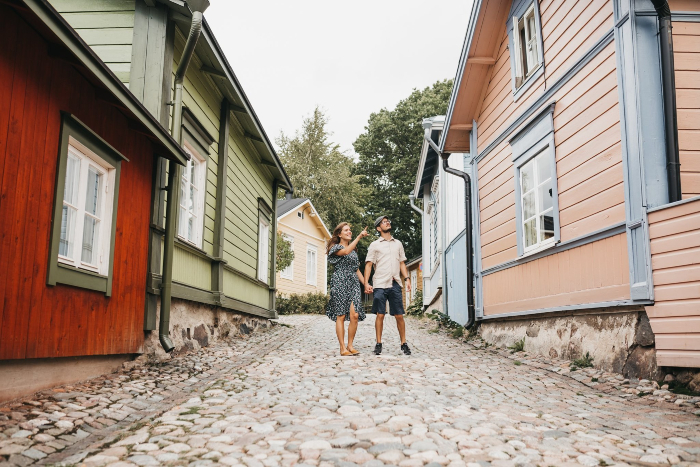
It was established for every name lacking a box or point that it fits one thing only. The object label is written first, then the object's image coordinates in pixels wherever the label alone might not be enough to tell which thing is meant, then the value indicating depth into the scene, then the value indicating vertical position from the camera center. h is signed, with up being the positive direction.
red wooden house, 4.27 +0.93
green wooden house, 7.00 +2.64
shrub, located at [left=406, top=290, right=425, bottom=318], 21.81 +0.42
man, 7.74 +0.57
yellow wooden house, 24.72 +3.29
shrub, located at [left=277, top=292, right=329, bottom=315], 23.28 +0.49
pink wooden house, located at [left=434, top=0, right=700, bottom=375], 5.30 +1.59
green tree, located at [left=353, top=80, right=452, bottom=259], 40.25 +11.47
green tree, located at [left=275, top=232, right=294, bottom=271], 21.42 +2.30
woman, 7.64 +0.43
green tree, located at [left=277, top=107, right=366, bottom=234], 37.59 +9.24
